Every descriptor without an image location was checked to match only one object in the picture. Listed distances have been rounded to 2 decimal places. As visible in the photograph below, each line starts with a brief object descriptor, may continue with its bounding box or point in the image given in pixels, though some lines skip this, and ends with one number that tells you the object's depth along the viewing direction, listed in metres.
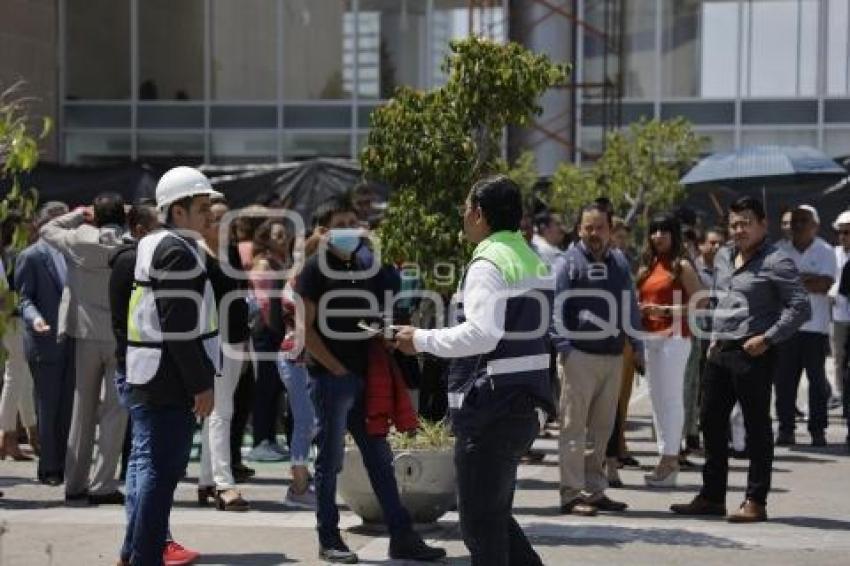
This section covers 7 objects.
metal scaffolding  44.31
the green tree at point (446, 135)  14.36
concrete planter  13.57
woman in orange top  16.77
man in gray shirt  14.55
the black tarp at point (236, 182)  29.76
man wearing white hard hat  10.80
